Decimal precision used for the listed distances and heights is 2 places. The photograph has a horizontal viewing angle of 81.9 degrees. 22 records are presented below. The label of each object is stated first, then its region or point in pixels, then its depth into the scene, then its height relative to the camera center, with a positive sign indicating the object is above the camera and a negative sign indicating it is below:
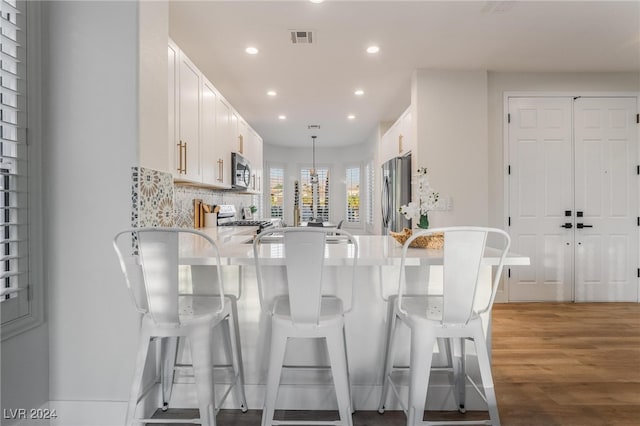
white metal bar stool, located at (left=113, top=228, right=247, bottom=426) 1.54 -0.45
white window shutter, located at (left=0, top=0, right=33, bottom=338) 1.66 +0.22
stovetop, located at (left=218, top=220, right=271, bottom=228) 4.76 -0.11
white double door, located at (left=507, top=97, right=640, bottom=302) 4.21 +0.28
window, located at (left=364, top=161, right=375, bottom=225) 7.66 +0.54
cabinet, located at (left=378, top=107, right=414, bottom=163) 4.44 +1.03
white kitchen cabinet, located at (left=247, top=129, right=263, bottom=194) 5.64 +0.90
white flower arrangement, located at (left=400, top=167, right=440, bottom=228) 2.00 +0.06
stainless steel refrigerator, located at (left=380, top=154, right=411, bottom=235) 4.29 +0.28
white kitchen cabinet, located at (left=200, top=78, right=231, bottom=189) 3.36 +0.75
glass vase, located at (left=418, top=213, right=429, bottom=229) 2.07 -0.05
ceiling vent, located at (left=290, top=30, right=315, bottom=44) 3.13 +1.55
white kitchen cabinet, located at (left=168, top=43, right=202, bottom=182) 2.60 +0.76
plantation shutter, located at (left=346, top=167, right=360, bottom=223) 8.75 +0.48
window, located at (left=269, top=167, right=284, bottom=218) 8.80 +0.56
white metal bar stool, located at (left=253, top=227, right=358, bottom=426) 1.50 -0.45
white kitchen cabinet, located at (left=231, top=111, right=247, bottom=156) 4.45 +1.05
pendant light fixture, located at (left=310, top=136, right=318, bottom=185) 7.96 +1.12
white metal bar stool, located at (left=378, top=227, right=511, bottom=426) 1.51 -0.45
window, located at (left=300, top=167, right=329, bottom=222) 9.01 +0.47
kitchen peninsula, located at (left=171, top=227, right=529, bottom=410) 2.04 -0.74
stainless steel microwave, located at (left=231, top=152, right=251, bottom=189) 4.28 +0.53
